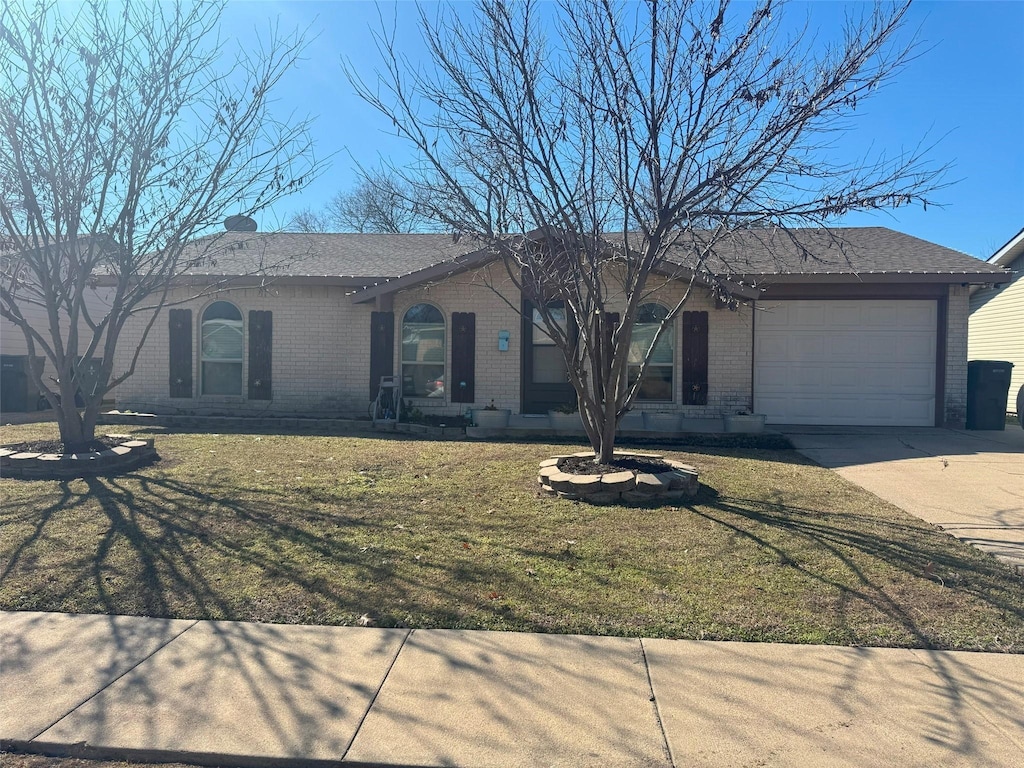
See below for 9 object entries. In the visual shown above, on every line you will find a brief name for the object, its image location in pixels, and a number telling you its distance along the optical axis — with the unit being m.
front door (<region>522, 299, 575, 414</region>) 12.60
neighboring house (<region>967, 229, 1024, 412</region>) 17.41
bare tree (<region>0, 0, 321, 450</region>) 7.61
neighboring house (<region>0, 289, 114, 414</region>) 14.81
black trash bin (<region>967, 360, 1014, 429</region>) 12.20
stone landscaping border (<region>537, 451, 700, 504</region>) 6.61
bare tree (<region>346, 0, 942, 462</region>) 6.33
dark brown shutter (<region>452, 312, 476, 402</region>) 12.62
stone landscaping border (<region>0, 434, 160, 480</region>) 7.46
